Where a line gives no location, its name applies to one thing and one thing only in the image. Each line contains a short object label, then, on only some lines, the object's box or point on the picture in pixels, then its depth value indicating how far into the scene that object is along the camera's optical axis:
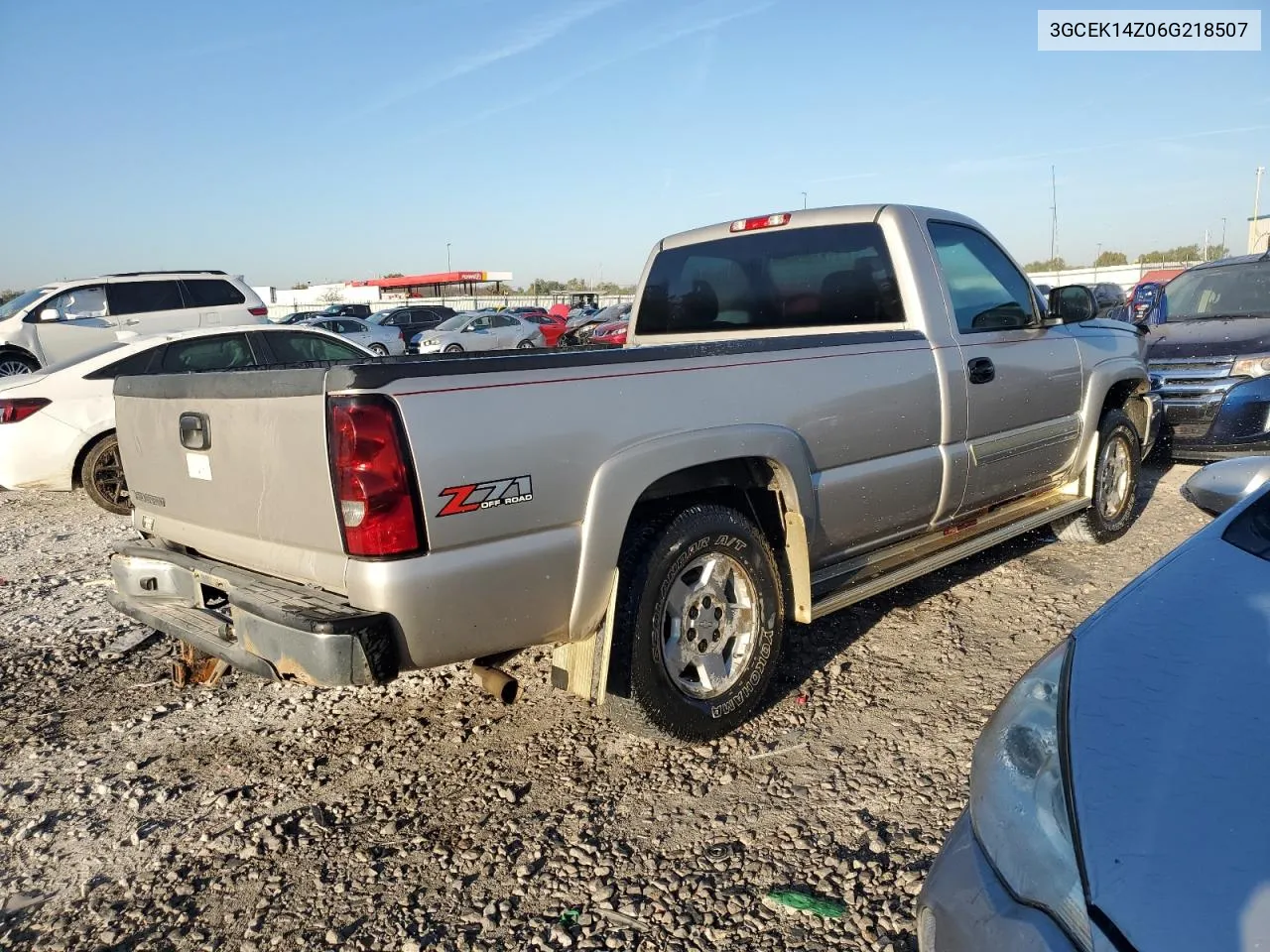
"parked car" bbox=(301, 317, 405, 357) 26.03
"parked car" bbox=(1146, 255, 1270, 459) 7.24
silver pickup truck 2.57
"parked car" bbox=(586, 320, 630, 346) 22.42
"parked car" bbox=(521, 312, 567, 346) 31.58
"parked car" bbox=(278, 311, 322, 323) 32.03
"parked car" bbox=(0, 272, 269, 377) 13.32
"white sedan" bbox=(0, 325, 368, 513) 7.28
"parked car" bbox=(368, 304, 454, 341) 31.85
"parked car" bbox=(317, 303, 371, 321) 36.09
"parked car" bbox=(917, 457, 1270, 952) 1.38
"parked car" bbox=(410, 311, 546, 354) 27.48
